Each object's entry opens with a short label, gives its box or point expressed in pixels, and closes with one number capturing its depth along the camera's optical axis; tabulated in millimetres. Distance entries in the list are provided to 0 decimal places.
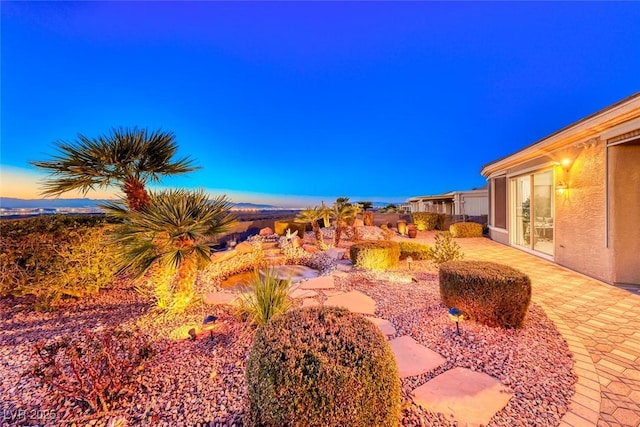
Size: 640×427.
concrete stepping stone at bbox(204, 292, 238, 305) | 4047
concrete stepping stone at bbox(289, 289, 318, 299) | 4266
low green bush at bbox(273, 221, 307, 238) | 12077
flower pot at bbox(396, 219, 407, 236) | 13363
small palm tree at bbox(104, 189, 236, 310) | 3047
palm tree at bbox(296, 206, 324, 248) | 9164
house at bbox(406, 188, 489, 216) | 15992
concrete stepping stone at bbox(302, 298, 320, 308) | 3855
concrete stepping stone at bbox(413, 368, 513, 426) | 1776
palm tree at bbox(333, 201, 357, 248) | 9234
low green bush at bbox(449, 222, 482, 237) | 11227
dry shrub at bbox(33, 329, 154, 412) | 1796
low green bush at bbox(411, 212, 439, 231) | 14055
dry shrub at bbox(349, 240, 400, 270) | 5953
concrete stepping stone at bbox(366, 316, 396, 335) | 2999
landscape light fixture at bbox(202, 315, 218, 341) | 2882
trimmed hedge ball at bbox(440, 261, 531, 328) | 2924
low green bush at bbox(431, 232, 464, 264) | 5297
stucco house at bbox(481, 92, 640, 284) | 4445
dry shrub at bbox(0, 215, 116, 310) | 3510
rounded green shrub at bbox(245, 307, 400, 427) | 1305
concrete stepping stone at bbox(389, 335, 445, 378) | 2285
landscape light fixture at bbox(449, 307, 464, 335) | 2797
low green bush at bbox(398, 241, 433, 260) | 6980
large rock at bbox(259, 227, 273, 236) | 11900
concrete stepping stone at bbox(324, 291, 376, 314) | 3689
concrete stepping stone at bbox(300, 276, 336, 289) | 4771
